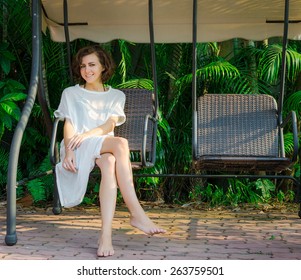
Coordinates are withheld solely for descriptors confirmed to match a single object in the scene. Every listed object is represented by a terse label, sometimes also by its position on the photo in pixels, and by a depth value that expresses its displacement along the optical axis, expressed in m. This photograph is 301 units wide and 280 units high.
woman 3.69
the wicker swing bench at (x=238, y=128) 4.59
